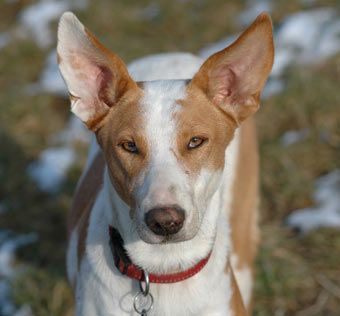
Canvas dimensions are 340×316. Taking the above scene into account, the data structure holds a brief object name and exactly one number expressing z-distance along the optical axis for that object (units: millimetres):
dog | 2992
